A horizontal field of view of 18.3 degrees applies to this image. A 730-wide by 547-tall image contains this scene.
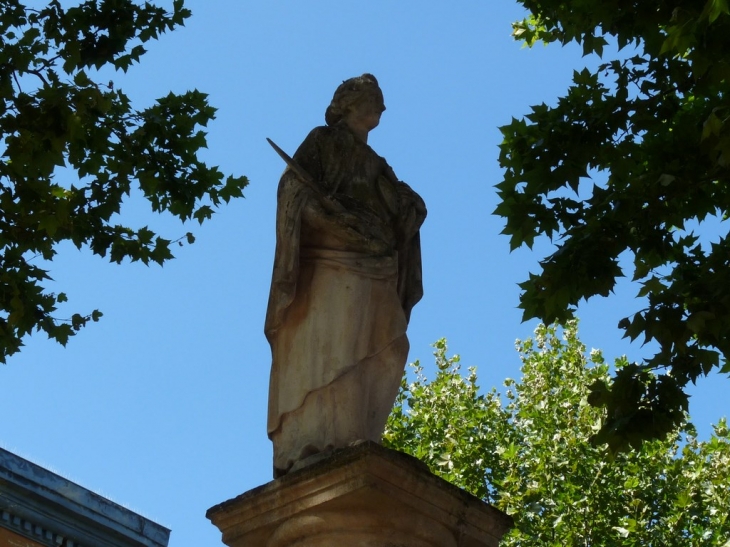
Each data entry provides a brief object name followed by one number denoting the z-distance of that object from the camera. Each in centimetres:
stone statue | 1160
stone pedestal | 1042
